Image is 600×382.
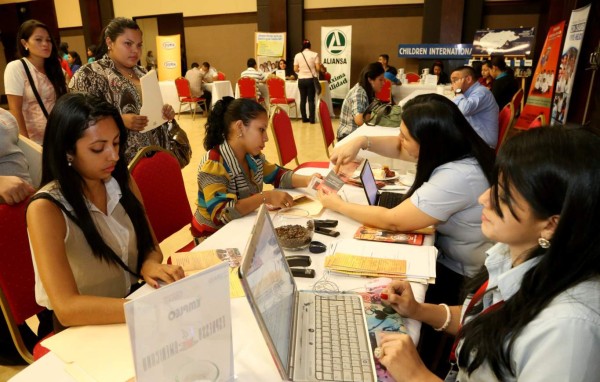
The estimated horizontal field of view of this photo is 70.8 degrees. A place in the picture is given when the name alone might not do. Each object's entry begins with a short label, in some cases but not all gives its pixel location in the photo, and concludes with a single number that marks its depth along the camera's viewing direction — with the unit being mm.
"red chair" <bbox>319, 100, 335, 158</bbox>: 3856
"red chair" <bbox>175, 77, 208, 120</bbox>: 8539
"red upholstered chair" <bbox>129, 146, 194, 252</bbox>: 1906
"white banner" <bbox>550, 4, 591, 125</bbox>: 4762
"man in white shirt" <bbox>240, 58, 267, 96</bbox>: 7863
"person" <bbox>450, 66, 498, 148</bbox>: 3949
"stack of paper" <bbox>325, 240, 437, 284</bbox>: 1357
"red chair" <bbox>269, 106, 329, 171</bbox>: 3273
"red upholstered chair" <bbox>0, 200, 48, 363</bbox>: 1312
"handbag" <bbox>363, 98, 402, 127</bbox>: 3848
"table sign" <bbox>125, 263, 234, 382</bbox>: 714
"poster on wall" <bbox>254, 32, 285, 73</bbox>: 9367
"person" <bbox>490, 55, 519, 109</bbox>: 6160
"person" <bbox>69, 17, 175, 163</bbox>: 2324
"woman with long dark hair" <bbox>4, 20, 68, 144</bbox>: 2654
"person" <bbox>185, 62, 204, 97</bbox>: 8734
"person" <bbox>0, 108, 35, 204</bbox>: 1820
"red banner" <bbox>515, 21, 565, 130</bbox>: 5801
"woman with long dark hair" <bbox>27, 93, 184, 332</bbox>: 1172
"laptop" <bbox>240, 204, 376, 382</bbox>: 828
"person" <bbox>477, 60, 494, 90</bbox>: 6976
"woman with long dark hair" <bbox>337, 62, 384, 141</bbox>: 4402
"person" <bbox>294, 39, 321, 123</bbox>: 7619
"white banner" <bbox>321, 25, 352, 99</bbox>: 8734
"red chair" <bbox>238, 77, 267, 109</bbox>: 7676
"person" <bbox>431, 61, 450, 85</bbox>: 8094
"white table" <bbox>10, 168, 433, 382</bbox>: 940
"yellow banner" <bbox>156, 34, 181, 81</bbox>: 10023
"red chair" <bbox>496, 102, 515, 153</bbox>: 4140
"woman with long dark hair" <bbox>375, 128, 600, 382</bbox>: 729
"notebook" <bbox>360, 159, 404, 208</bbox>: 1963
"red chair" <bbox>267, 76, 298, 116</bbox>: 7762
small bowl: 1532
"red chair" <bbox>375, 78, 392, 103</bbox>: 5496
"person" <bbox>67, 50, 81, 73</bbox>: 8581
